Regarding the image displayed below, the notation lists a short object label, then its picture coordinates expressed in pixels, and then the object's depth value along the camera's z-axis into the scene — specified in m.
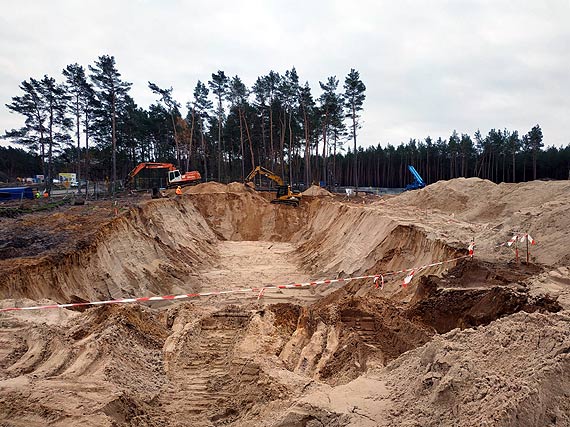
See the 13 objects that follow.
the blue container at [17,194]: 27.38
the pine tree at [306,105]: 39.12
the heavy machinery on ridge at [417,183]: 37.37
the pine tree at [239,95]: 41.69
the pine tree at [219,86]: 40.56
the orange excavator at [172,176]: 29.75
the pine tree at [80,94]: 31.39
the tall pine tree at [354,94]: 35.41
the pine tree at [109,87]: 29.89
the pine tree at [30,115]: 31.77
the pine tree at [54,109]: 31.64
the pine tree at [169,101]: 37.97
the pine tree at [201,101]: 40.72
